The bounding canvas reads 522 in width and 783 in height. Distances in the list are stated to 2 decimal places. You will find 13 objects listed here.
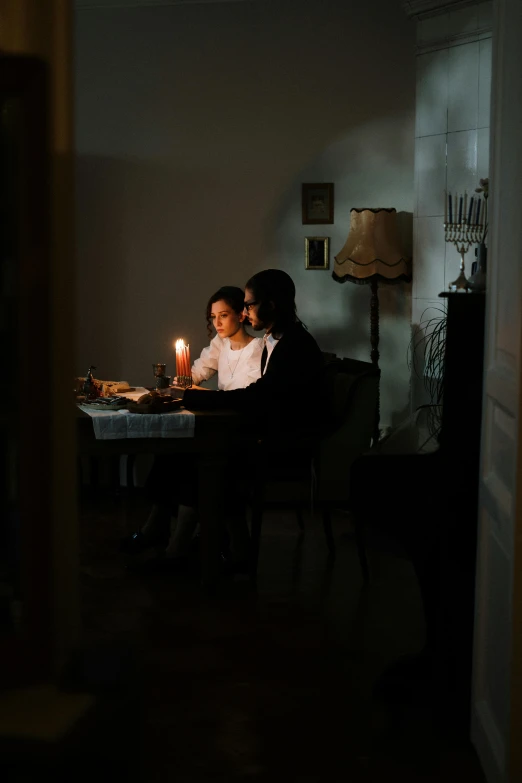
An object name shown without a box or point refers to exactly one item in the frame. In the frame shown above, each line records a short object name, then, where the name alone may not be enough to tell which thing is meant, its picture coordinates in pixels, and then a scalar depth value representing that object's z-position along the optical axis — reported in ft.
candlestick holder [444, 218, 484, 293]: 14.30
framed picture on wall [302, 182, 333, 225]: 18.47
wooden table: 12.32
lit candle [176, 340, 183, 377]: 13.87
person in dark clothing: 12.86
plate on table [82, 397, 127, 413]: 12.71
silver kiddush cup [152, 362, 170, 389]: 13.83
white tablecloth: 12.25
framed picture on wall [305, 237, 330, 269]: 18.66
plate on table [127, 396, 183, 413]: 12.40
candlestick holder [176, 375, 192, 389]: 13.72
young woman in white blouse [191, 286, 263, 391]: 15.01
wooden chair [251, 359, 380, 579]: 13.61
